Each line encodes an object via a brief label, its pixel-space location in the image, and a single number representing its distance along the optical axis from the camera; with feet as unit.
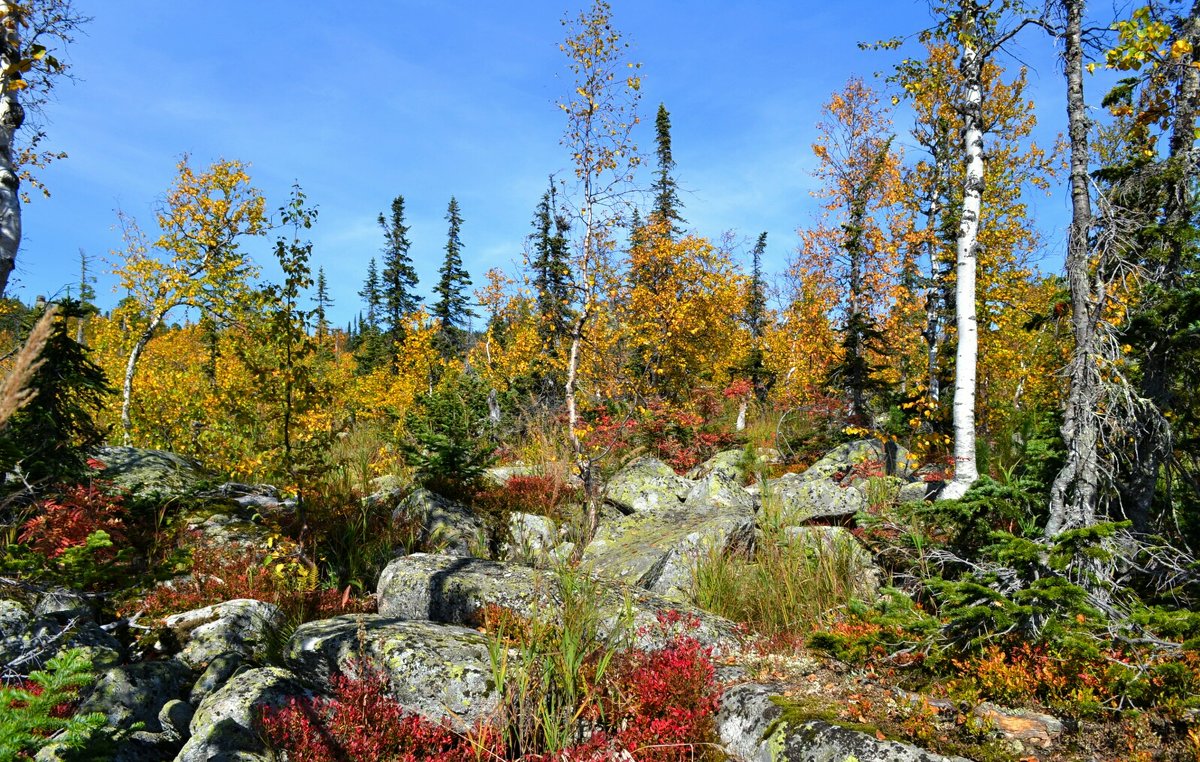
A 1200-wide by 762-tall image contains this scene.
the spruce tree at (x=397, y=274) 135.23
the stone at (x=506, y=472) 29.21
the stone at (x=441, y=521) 22.04
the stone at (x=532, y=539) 21.59
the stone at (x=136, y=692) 10.42
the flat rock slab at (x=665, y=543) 18.47
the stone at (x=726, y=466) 37.99
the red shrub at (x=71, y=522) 14.70
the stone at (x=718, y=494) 28.86
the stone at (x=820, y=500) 23.26
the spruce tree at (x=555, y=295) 29.27
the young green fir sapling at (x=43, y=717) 5.47
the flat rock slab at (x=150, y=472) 21.08
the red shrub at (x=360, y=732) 9.34
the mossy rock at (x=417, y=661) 11.33
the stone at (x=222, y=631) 13.76
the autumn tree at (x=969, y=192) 20.03
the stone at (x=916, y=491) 22.04
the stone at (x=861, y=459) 31.22
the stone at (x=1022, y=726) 9.04
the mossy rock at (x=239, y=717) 9.42
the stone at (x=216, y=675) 12.02
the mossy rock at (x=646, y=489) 28.12
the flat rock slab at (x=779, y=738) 8.84
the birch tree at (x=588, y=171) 27.61
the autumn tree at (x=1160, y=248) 13.21
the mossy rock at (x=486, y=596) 14.01
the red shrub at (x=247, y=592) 16.22
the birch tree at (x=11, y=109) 9.75
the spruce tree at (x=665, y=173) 97.07
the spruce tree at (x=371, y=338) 134.32
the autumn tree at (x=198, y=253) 40.14
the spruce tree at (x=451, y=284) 122.71
